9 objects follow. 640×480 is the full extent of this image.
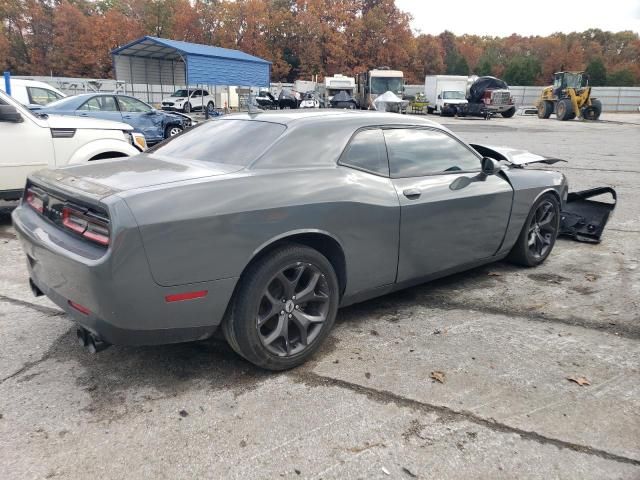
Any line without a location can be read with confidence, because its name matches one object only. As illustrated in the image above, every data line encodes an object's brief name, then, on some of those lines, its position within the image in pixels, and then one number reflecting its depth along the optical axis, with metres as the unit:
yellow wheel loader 31.88
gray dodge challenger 2.54
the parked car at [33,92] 12.98
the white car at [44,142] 5.93
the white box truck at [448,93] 37.28
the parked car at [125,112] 11.23
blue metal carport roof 25.19
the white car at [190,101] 31.36
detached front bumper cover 6.05
